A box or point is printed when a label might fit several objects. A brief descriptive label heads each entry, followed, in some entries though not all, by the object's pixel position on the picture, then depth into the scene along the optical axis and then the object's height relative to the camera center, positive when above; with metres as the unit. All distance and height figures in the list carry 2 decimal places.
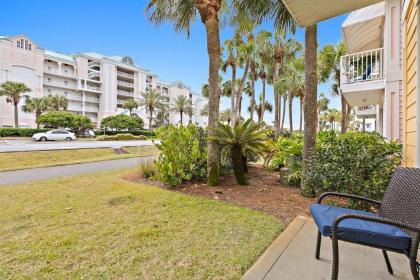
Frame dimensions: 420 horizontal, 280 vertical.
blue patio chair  1.92 -0.80
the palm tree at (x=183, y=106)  57.69 +7.39
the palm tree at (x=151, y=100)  54.31 +8.25
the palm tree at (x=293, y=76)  19.08 +5.05
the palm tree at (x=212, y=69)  5.89 +1.69
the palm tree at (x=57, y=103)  44.86 +6.21
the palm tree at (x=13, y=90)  37.84 +7.16
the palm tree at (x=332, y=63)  15.51 +4.97
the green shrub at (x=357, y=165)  3.90 -0.48
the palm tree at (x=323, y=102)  38.94 +6.22
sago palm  5.71 -0.07
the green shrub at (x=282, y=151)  6.96 -0.46
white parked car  29.89 -0.12
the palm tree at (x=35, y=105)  42.35 +5.32
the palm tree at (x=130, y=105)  55.47 +7.18
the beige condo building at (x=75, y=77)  45.97 +13.32
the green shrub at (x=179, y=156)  6.00 -0.53
